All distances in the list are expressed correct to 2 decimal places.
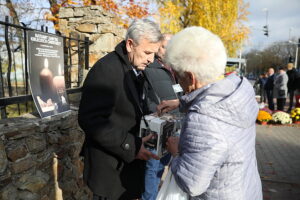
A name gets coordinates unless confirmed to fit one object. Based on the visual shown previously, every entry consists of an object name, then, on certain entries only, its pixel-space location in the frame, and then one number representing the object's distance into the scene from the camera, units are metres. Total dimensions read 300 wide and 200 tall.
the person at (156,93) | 2.08
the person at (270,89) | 11.13
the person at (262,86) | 13.94
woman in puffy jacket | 1.13
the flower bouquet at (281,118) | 8.10
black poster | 2.28
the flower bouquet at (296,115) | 8.36
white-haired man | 1.61
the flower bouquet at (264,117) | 8.30
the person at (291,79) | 10.14
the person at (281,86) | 9.64
